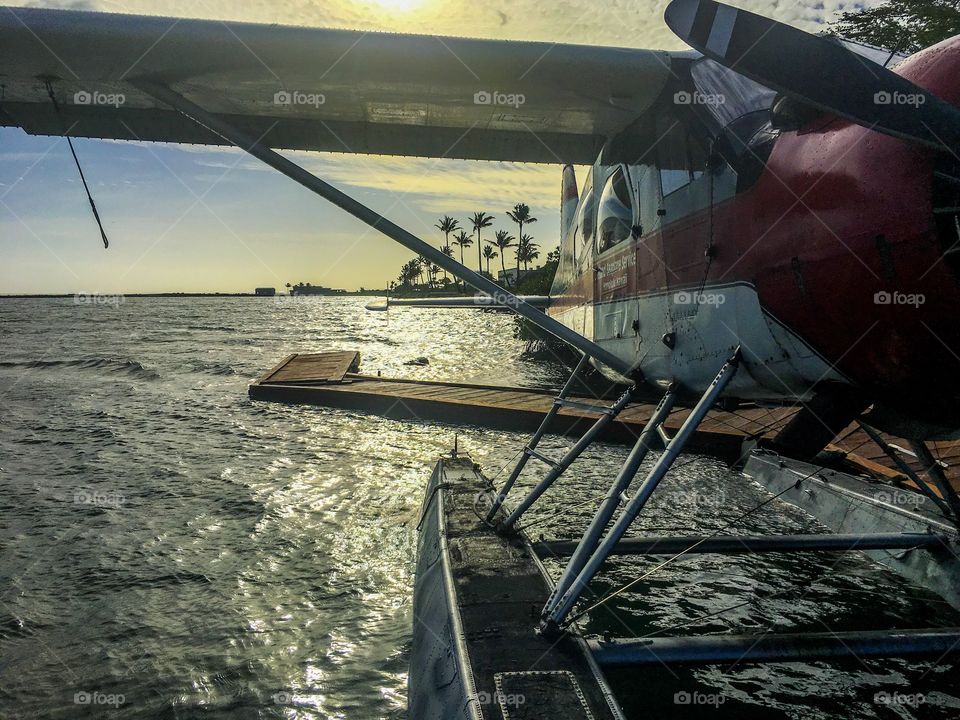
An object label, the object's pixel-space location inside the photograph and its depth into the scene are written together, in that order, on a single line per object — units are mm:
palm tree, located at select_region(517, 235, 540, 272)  100012
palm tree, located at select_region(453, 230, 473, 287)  138000
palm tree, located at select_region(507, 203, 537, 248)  100306
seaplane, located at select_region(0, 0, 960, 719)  2008
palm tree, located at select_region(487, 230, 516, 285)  115250
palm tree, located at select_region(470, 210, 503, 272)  119250
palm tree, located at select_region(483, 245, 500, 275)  129913
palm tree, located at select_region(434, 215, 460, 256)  127500
